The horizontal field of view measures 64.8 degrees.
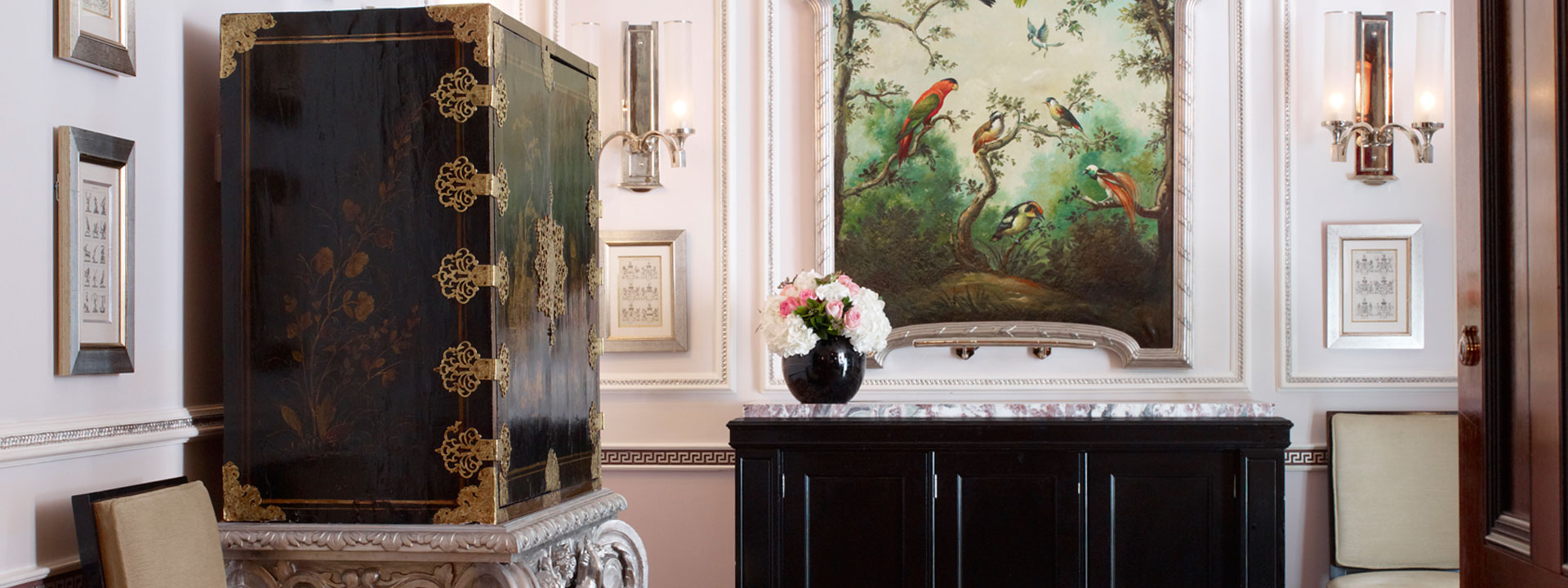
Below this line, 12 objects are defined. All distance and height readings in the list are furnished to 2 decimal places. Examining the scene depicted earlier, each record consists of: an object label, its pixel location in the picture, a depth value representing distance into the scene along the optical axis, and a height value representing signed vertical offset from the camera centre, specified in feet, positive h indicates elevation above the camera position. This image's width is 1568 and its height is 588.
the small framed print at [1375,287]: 16.81 +0.07
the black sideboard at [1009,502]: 14.30 -2.44
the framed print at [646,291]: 17.54 +0.09
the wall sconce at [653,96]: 17.10 +2.81
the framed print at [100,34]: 8.23 +1.84
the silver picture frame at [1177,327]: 16.89 -0.45
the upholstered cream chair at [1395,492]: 15.88 -2.60
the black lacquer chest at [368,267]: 9.50 +0.24
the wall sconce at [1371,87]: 16.29 +2.75
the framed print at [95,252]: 8.18 +0.33
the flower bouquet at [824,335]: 15.17 -0.48
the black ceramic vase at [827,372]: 15.28 -0.96
